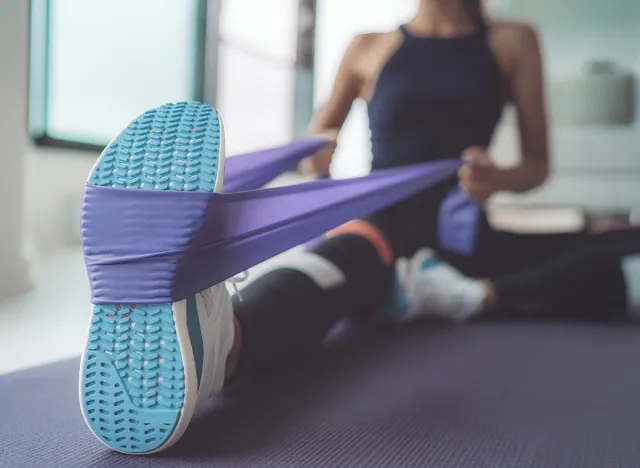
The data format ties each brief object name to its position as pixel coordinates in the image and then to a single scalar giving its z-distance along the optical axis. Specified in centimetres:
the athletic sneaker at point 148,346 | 55
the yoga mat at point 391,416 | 58
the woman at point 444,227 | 106
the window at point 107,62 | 187
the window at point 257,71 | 305
